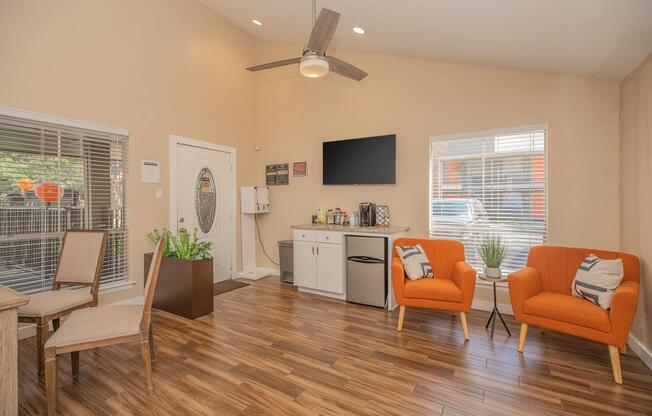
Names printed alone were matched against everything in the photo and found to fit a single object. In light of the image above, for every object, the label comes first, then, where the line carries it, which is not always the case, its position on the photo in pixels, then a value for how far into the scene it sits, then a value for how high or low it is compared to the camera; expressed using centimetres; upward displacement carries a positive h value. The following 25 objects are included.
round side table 313 -108
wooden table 153 -70
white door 460 +16
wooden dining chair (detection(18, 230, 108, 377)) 260 -53
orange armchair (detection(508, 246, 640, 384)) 232 -82
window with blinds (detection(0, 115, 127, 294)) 299 +16
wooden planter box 355 -91
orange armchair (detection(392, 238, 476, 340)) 302 -80
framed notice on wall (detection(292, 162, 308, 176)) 527 +65
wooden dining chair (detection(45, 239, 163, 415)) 191 -80
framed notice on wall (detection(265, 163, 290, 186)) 548 +58
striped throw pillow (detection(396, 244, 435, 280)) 338 -61
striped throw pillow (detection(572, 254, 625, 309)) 251 -63
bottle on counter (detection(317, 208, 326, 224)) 501 -15
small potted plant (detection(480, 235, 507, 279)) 320 -56
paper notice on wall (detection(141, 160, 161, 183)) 408 +49
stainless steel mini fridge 387 -80
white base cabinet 419 -74
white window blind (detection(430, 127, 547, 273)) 353 +16
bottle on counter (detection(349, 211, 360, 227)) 462 -18
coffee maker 444 -11
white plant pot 319 -69
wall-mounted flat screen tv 434 +66
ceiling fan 252 +139
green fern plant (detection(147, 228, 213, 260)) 375 -49
